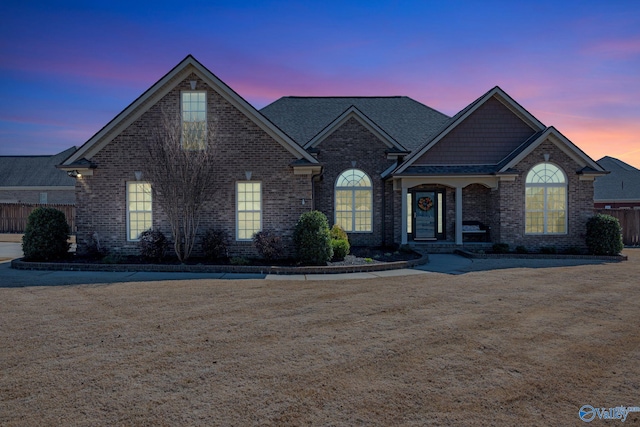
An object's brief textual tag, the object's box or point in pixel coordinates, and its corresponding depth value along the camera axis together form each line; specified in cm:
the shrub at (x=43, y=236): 1239
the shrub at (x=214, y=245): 1298
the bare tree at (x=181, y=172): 1250
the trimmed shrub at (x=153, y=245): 1250
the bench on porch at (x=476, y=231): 1755
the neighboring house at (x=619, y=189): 3262
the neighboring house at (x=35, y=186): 3784
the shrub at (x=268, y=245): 1244
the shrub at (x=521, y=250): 1557
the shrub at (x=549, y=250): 1558
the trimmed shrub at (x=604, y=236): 1498
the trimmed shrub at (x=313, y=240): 1211
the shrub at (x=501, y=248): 1554
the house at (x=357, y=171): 1359
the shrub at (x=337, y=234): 1430
